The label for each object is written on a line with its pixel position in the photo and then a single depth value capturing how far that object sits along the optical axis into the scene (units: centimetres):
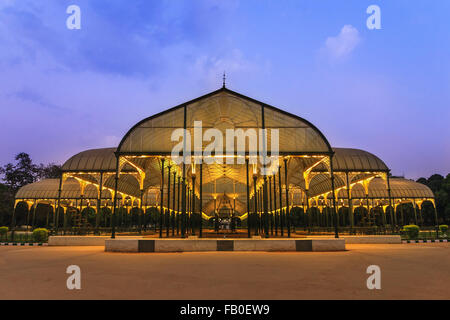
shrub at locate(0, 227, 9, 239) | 2998
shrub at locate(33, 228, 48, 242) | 2425
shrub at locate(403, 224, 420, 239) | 2528
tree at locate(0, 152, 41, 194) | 8394
